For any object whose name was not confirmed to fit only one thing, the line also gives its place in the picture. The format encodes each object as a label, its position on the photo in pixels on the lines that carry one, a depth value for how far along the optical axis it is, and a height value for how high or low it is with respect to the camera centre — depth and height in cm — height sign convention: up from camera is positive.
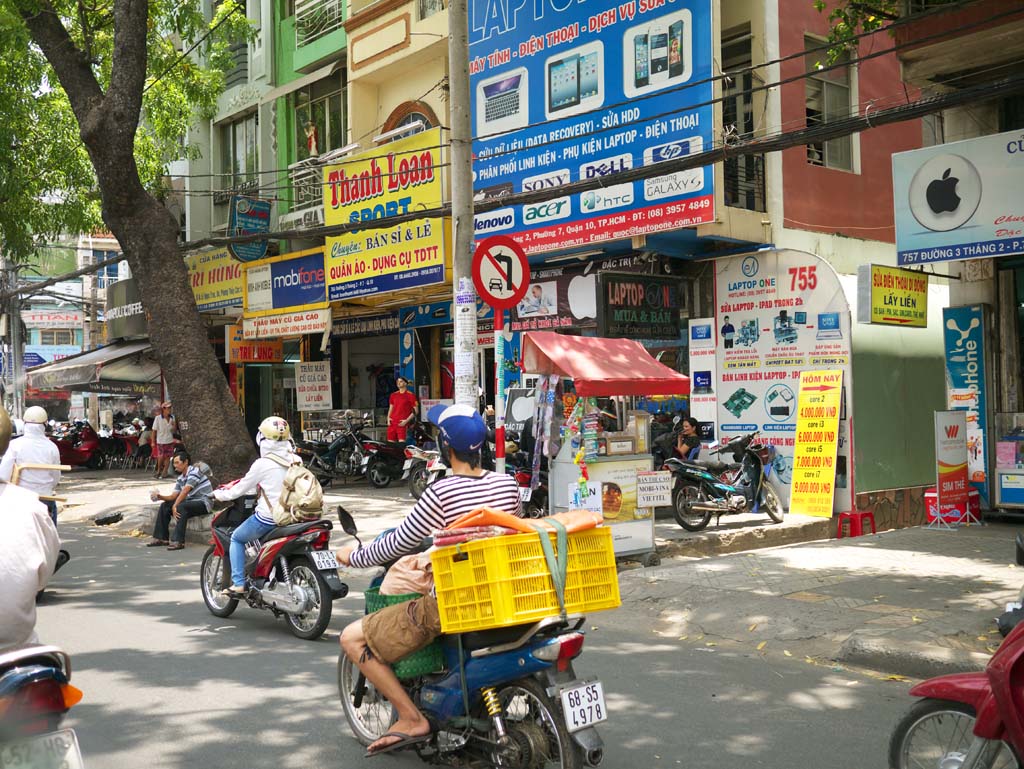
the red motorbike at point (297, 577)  693 -132
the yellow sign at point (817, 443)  1265 -79
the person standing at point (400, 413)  1759 -39
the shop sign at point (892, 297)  1155 +101
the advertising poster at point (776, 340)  1284 +58
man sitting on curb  1105 -113
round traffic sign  899 +107
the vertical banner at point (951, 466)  1195 -106
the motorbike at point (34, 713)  301 -97
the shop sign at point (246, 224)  2016 +350
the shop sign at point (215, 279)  2123 +255
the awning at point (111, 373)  2425 +62
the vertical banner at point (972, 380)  1255 -1
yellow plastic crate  382 -76
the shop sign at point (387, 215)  1597 +304
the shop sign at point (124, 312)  2472 +216
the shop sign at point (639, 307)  1401 +113
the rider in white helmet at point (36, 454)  913 -51
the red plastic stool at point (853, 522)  1266 -179
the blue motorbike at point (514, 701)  384 -128
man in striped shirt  429 -65
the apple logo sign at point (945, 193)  1071 +205
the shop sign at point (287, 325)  1838 +134
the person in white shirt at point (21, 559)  327 -53
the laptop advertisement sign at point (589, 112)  1282 +384
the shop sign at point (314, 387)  2114 +14
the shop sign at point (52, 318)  4831 +392
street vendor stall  924 -49
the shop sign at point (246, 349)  2184 +100
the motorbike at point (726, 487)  1197 -127
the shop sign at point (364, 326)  2050 +140
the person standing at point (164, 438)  2219 -95
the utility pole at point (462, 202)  956 +186
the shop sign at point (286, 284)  1866 +216
